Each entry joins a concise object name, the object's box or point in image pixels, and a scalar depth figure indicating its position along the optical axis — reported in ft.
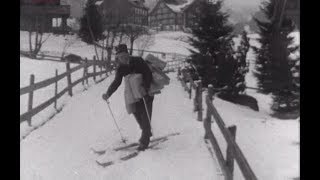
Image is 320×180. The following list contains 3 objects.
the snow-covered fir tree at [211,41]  73.67
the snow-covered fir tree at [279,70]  34.42
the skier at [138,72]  22.79
